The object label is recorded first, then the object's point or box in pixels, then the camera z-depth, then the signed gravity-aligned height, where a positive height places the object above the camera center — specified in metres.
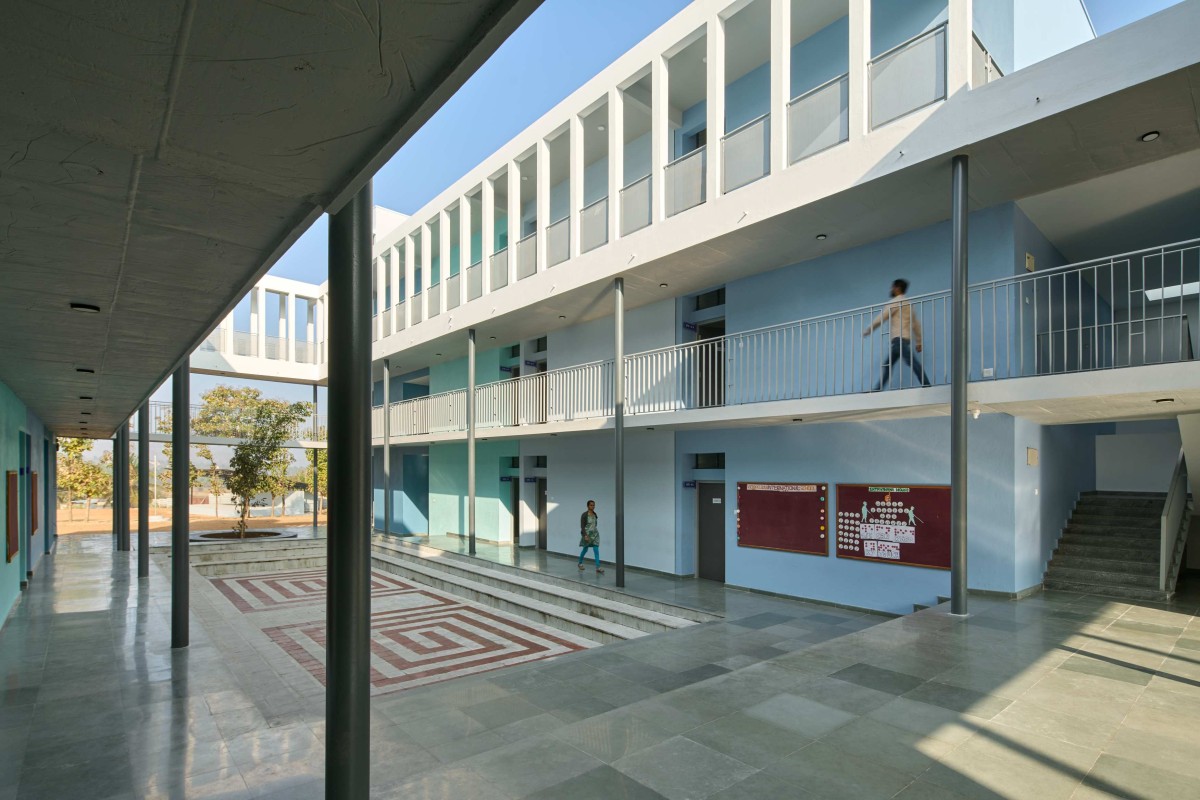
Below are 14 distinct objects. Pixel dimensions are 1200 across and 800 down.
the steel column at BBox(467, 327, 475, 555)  16.27 -0.65
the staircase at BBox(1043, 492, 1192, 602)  8.84 -2.00
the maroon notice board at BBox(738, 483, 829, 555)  11.02 -1.76
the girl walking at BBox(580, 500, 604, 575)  13.95 -2.38
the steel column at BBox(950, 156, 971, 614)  7.46 +0.35
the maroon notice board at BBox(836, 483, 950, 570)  9.51 -1.65
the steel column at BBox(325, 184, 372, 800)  2.95 -0.42
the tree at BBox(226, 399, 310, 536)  21.09 -1.12
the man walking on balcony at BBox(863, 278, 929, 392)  9.19 +1.31
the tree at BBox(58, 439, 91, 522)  30.19 -2.38
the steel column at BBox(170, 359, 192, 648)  7.36 -0.75
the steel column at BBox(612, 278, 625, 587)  11.86 +0.08
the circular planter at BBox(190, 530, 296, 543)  20.58 -3.89
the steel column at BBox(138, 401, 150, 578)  11.81 -1.29
